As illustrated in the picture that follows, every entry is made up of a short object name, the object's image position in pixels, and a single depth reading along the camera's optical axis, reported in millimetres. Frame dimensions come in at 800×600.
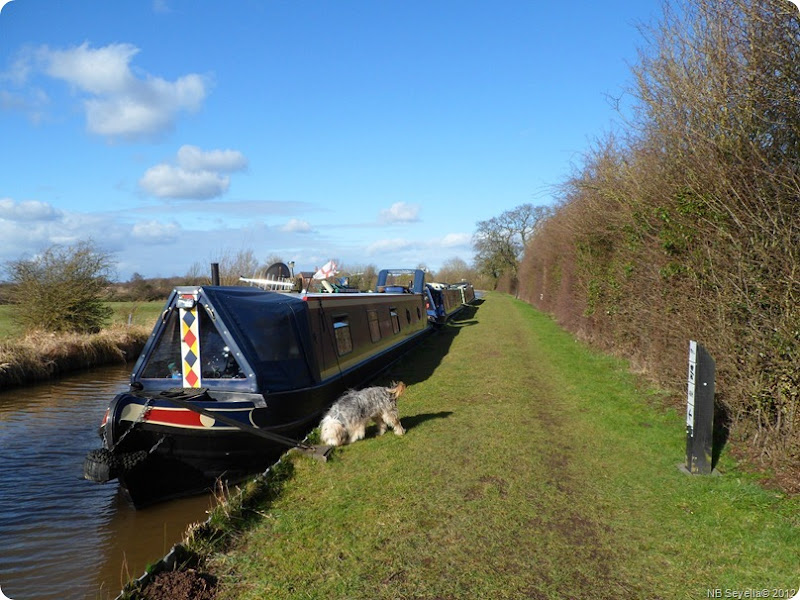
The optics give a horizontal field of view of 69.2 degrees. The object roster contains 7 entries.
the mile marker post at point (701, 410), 5309
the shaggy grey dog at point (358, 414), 6430
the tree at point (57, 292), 17031
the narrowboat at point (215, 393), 5508
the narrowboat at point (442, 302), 22961
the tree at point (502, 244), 70500
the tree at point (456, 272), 77625
